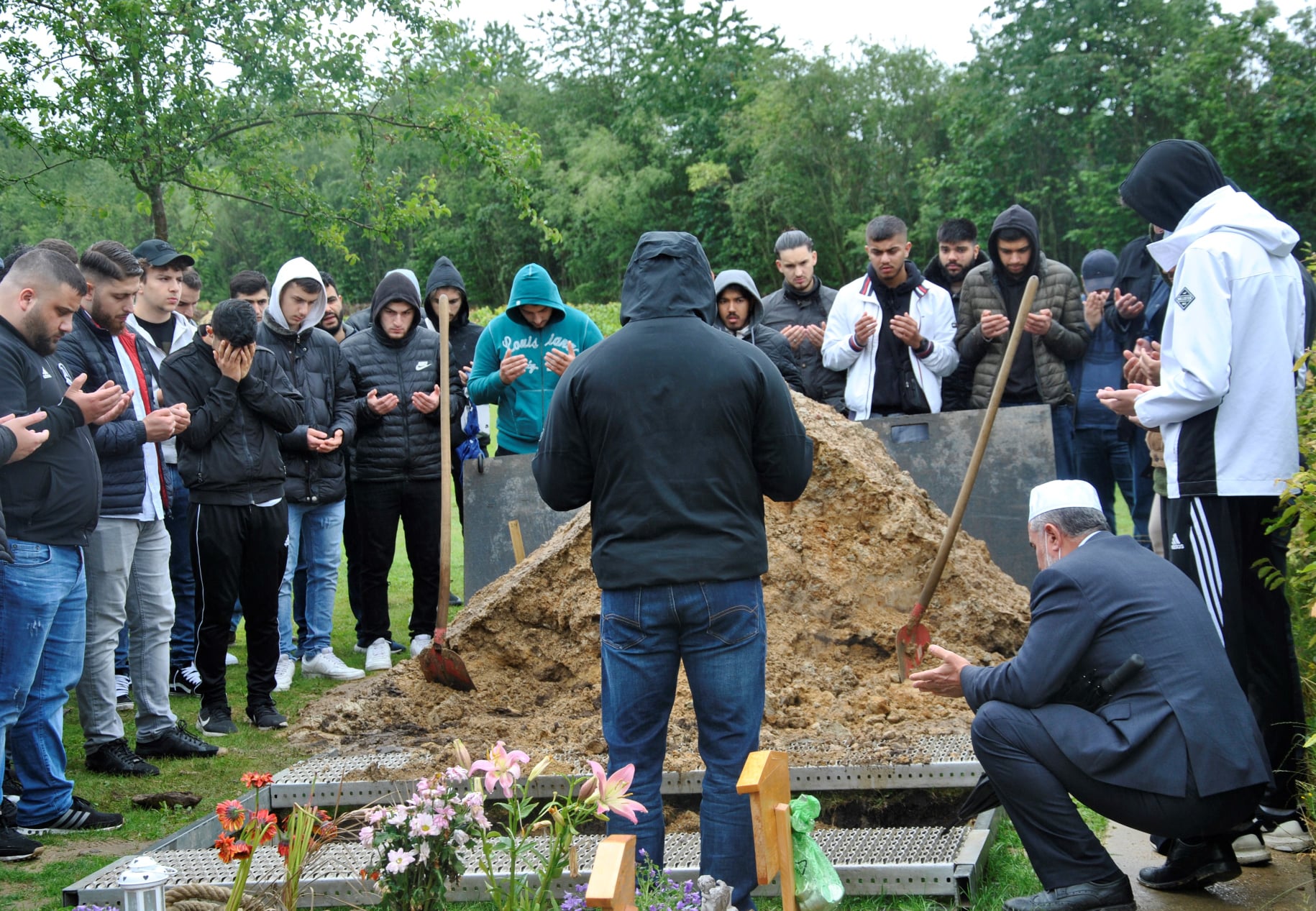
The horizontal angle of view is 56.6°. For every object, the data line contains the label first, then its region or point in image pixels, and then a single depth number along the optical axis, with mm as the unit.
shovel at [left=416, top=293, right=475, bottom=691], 6172
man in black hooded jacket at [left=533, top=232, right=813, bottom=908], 3584
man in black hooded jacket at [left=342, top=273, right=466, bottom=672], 7801
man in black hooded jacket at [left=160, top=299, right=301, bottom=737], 6023
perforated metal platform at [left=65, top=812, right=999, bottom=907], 3758
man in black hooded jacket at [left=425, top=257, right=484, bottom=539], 8859
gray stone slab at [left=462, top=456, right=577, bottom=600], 8367
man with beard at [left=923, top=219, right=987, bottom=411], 8445
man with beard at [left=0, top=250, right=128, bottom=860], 4676
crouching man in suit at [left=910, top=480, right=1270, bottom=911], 3500
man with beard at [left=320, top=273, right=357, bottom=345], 9352
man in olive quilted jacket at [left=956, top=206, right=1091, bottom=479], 7625
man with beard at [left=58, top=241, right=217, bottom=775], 5461
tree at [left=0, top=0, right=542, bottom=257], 9062
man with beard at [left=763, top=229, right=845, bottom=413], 8352
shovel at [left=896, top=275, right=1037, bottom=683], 5625
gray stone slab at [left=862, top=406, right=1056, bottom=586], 7648
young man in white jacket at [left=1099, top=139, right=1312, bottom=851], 4141
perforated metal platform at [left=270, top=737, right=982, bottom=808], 4398
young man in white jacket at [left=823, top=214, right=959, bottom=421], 7805
